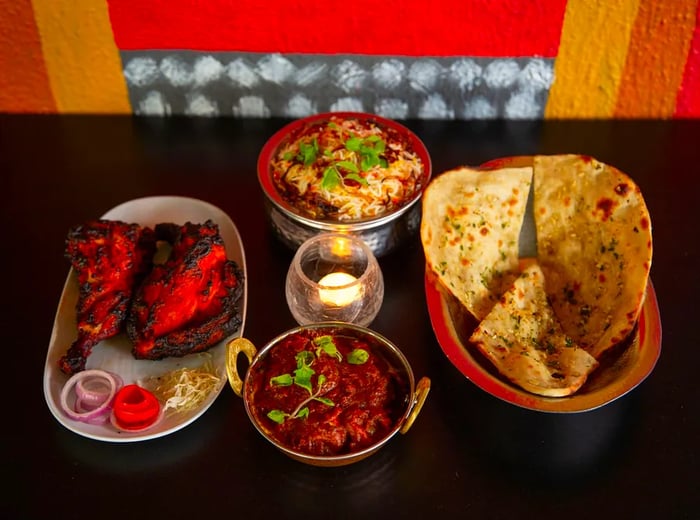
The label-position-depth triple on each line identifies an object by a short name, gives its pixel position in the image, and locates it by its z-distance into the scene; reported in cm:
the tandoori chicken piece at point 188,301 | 151
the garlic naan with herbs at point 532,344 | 136
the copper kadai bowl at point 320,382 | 129
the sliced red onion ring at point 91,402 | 139
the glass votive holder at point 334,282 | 152
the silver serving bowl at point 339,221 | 166
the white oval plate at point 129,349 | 139
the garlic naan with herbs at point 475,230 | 156
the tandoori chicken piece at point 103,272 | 153
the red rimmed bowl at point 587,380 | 130
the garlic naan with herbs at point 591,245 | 150
